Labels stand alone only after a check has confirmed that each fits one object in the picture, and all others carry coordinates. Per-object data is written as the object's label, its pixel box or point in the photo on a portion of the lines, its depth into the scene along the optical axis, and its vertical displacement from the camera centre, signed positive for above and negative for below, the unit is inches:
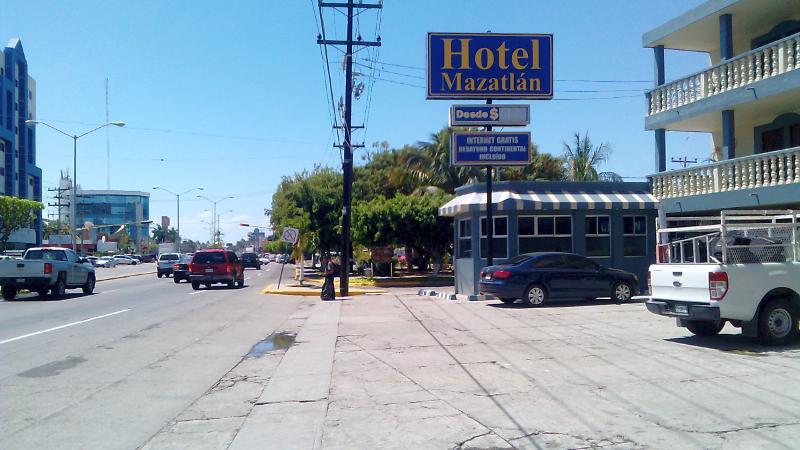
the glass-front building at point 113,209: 5876.0 +331.8
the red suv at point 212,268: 1283.2 -43.9
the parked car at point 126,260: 3528.8 -74.0
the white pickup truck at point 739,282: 446.3 -28.9
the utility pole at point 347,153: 1032.8 +140.4
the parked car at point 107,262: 3142.2 -74.1
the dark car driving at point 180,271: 1583.4 -60.0
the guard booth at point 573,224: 952.3 +24.2
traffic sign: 1214.3 +16.5
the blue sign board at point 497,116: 935.0 +175.0
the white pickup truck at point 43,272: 982.4 -38.1
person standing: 979.3 -67.1
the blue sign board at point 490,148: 940.0 +130.9
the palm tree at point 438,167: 1603.1 +187.2
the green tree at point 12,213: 2113.7 +108.0
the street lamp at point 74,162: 1660.8 +212.4
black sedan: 765.9 -44.6
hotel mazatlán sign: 946.1 +248.1
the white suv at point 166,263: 1875.0 -49.1
